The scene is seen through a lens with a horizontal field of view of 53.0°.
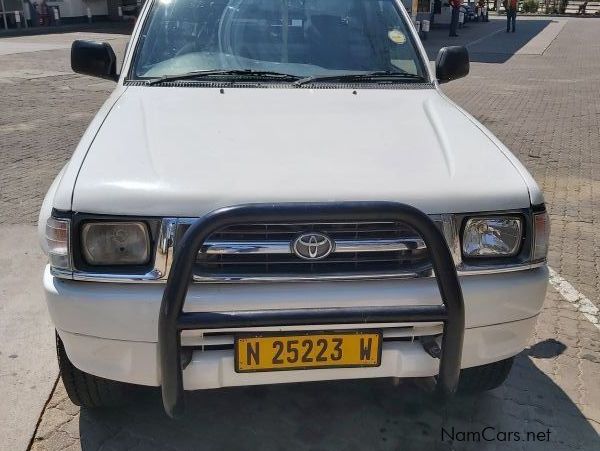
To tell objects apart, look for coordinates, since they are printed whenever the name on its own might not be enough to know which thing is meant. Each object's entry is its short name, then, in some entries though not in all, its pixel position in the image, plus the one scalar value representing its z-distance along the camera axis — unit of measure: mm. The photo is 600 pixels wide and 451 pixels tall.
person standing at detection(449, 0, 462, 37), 25562
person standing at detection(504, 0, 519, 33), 29266
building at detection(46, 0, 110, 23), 29359
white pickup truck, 2182
